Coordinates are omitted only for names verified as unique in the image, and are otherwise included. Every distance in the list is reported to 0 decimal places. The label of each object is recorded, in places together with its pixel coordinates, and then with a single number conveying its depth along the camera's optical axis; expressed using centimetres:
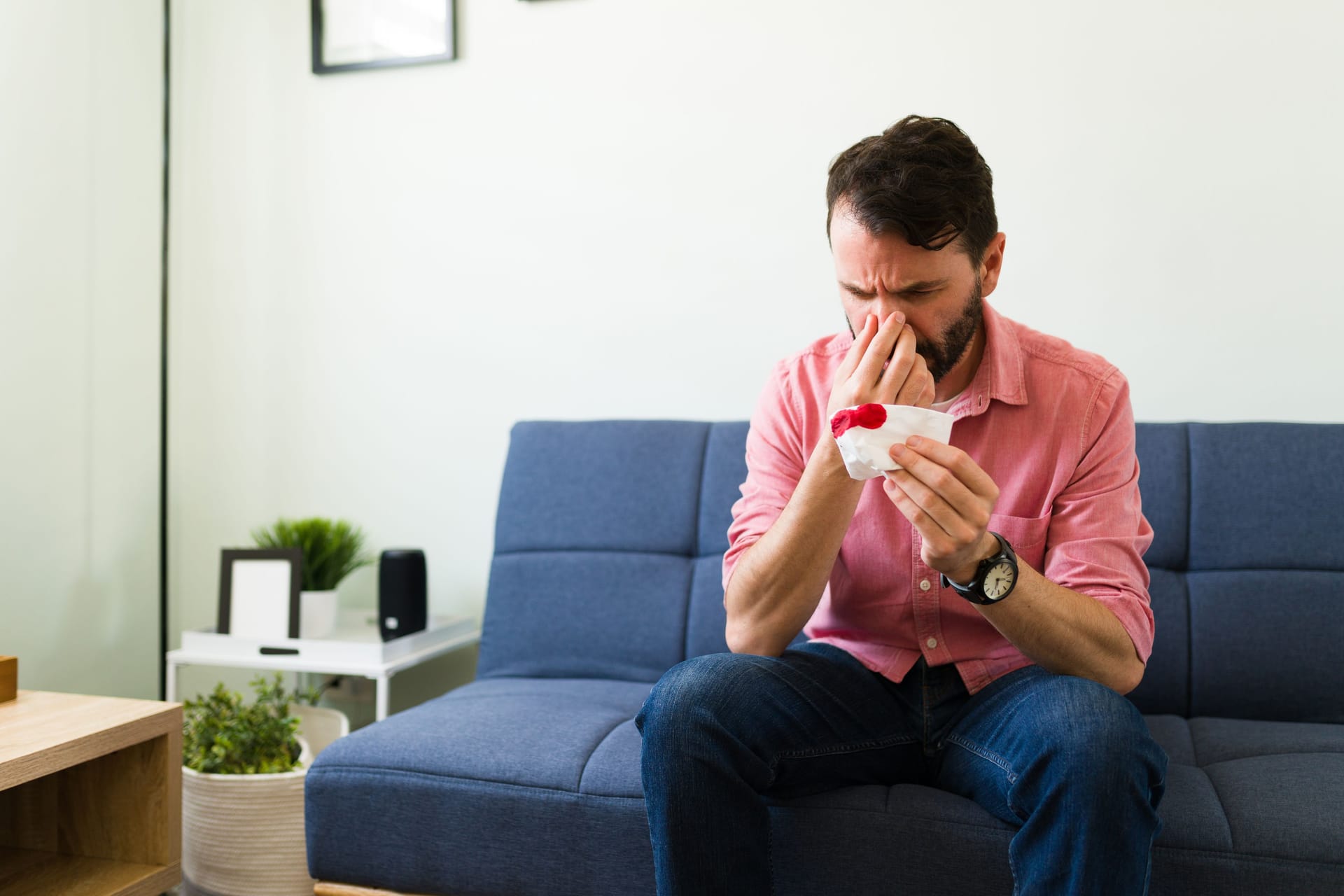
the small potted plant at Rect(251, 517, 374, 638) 212
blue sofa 127
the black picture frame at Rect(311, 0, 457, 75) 240
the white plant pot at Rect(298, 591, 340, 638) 212
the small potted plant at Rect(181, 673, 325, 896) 179
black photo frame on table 210
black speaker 210
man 113
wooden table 160
